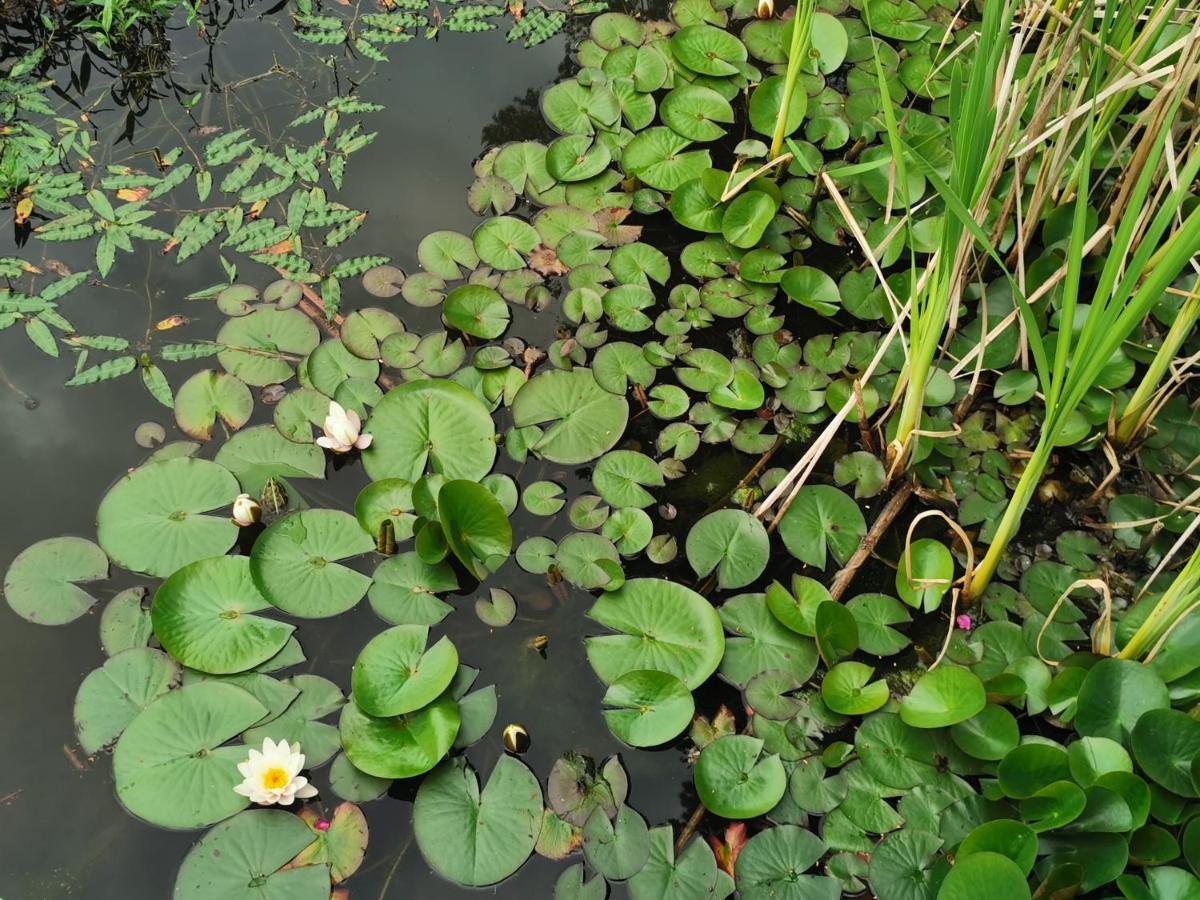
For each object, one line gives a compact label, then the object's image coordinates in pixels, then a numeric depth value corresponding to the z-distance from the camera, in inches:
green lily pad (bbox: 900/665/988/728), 82.3
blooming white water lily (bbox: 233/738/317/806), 81.3
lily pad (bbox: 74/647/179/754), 87.2
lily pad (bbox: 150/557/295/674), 89.7
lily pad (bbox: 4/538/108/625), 94.2
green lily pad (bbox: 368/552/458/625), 94.7
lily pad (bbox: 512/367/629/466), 106.8
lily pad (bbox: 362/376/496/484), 103.7
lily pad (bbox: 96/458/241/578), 96.8
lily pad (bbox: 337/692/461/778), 83.1
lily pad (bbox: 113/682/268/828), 82.7
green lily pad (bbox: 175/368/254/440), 107.1
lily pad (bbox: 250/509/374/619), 94.1
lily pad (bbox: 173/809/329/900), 78.9
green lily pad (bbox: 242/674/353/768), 86.4
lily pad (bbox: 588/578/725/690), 91.4
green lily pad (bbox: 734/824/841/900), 79.9
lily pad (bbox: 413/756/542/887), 81.0
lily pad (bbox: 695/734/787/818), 83.2
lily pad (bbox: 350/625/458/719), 85.3
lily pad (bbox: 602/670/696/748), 87.1
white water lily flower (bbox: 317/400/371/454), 101.0
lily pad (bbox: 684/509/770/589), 98.0
